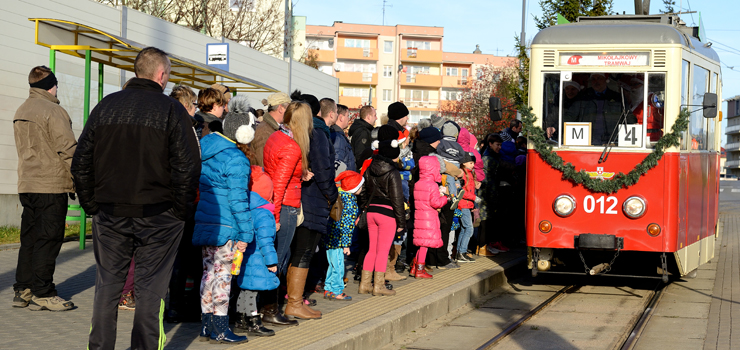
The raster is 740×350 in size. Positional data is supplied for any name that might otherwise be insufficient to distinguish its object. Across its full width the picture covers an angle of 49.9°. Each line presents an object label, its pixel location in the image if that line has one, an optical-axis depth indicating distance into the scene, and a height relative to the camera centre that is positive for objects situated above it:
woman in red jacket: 6.70 -0.05
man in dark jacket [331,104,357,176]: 8.70 +0.19
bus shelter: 10.61 +1.52
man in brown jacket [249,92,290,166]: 7.41 +0.37
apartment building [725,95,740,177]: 149.30 +4.62
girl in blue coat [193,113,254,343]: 5.79 -0.45
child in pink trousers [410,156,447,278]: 10.03 -0.50
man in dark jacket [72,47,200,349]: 4.71 -0.20
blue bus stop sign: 16.19 +2.13
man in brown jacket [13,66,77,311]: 7.21 -0.34
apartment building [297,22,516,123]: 91.00 +11.69
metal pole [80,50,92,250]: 10.94 +0.78
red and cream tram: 9.62 +0.41
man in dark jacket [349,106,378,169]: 10.08 +0.33
